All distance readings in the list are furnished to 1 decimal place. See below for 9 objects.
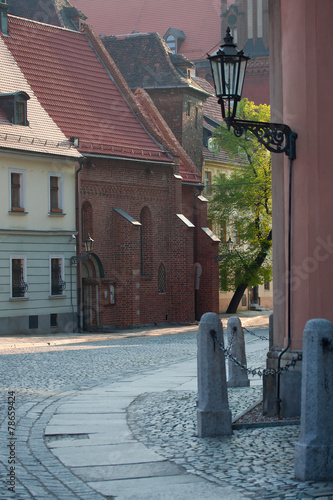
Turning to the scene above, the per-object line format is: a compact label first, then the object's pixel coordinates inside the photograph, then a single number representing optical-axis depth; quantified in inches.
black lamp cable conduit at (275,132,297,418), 579.1
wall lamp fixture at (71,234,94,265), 1949.2
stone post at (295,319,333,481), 412.5
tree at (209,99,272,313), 2484.0
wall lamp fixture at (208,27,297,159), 581.9
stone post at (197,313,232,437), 528.3
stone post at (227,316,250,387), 789.2
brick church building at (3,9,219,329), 2116.9
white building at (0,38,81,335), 1857.9
